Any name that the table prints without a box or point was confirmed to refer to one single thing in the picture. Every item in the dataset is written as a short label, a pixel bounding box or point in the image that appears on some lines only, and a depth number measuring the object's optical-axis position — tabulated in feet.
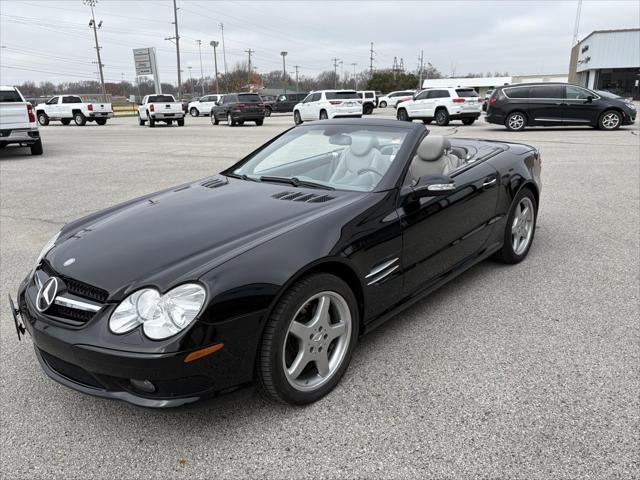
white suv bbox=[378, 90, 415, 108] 136.26
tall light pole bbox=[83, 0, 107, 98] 183.03
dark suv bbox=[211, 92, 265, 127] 85.30
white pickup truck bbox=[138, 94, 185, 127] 88.58
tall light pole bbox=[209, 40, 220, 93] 249.75
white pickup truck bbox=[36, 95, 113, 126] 103.41
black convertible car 7.04
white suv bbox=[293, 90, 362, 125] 81.20
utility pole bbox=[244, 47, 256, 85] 283.46
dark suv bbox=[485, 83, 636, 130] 57.26
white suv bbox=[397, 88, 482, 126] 70.33
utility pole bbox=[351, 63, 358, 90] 359.68
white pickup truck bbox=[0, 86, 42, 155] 41.11
